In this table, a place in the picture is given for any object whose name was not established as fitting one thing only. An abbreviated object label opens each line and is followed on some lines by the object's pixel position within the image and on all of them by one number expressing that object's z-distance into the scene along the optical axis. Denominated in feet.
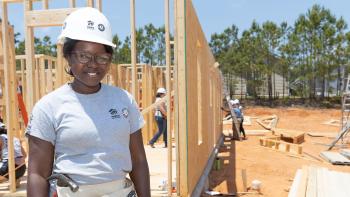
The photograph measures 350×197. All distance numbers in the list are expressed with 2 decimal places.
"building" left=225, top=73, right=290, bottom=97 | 111.24
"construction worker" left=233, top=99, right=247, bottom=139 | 49.50
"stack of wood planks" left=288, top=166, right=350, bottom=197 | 20.22
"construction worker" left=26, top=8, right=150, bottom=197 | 5.71
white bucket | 22.89
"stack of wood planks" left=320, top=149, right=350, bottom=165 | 33.88
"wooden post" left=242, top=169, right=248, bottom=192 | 23.16
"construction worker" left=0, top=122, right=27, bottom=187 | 18.75
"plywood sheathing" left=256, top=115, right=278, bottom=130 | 67.72
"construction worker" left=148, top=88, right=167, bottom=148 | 34.93
